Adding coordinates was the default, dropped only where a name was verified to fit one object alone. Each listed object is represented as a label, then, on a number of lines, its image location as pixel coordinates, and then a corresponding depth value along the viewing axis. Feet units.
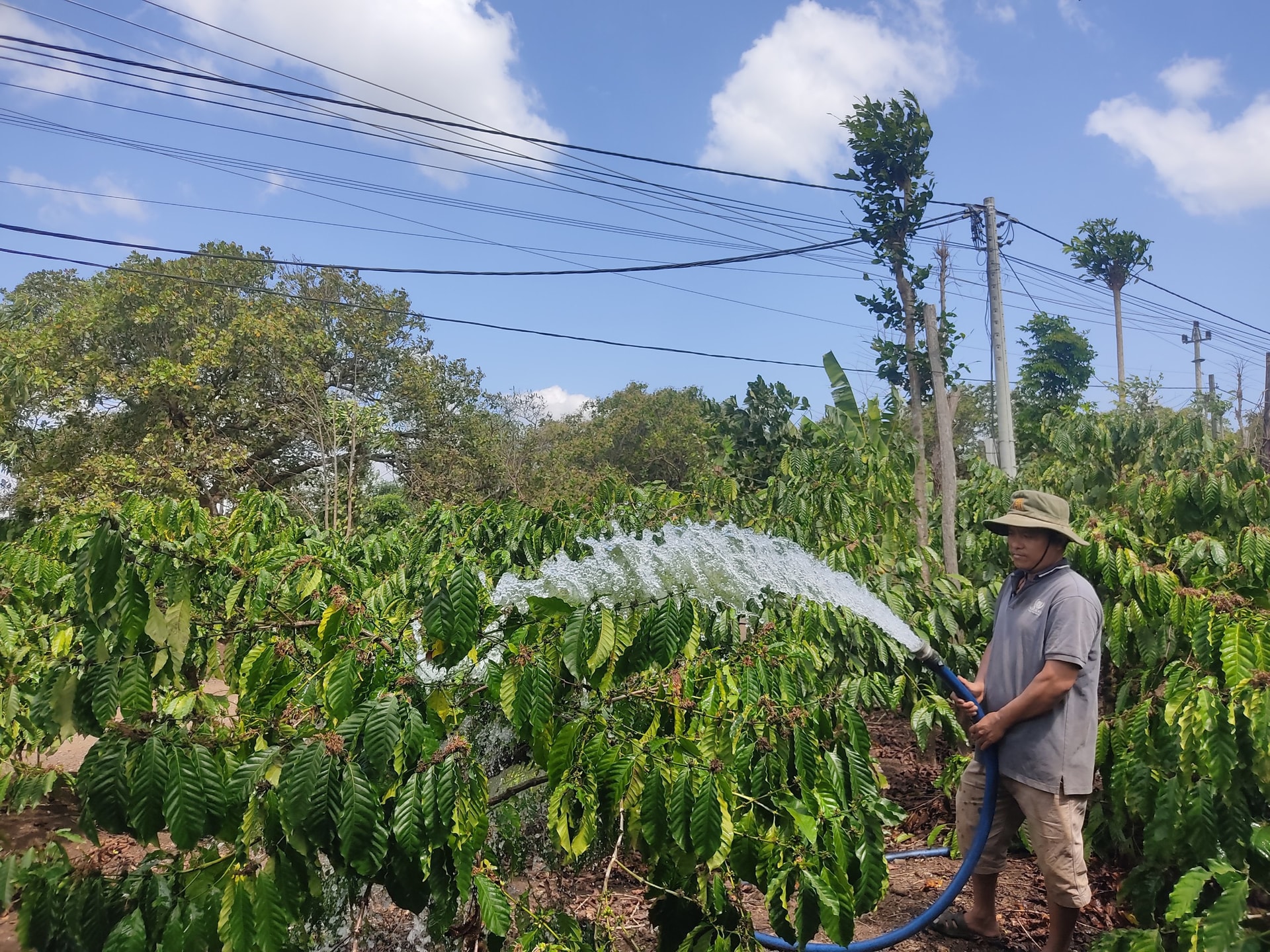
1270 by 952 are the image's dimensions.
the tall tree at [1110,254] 83.46
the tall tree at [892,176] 32.35
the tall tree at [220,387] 47.37
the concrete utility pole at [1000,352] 34.27
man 8.75
